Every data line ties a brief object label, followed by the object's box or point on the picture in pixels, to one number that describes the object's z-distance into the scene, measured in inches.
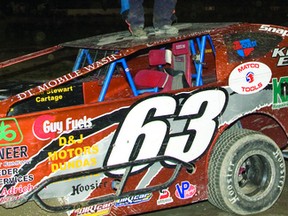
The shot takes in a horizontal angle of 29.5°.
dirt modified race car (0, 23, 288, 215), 151.3
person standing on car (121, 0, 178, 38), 195.4
